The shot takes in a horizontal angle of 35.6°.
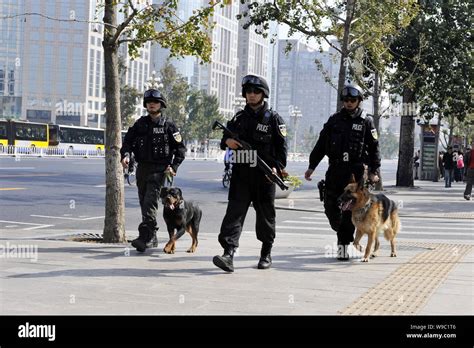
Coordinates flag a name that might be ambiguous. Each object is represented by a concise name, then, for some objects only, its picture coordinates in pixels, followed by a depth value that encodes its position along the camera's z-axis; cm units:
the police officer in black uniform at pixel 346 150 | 841
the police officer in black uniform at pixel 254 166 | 752
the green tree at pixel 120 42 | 970
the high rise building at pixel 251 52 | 14825
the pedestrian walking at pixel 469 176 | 2150
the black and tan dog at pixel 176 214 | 841
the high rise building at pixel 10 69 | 13188
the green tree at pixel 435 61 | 2894
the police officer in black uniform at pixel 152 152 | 878
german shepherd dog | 829
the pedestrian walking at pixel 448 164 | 3247
